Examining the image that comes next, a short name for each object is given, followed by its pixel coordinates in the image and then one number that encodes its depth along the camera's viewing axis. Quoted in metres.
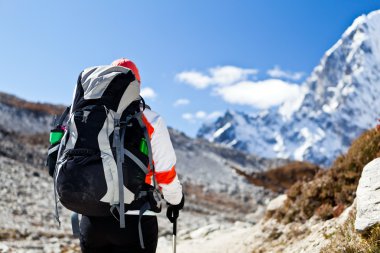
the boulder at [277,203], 10.22
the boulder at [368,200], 4.82
